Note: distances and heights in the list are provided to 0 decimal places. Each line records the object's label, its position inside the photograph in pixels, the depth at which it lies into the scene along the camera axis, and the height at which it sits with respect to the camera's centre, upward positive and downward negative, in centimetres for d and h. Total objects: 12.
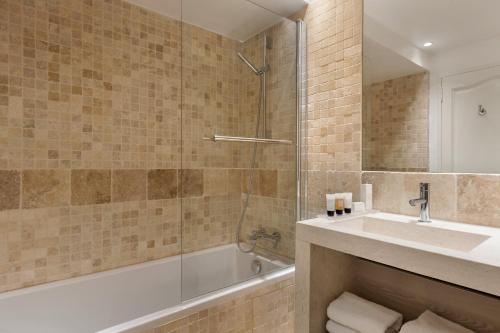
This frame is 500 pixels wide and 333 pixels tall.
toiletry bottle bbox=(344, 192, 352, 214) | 143 -18
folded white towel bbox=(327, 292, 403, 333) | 114 -62
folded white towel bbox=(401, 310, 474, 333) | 104 -59
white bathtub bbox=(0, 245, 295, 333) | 150 -75
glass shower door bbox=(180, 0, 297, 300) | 161 +15
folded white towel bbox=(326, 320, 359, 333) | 122 -70
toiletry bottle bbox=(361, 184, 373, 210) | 152 -16
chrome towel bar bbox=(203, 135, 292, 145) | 163 +17
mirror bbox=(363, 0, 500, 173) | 117 +38
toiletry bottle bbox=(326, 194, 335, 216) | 138 -18
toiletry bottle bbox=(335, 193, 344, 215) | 141 -18
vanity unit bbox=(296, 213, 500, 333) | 84 -33
